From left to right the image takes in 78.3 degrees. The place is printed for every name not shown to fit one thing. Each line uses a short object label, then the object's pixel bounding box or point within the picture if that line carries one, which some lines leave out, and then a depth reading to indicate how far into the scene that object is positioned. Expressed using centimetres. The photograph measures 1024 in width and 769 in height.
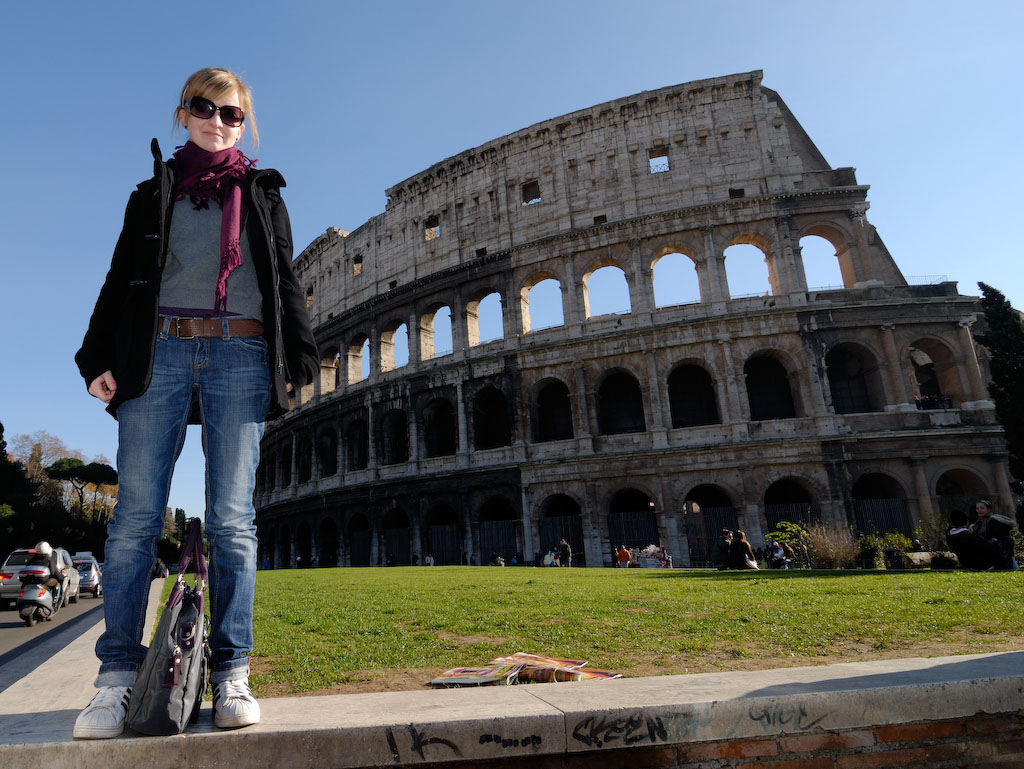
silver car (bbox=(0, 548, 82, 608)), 1434
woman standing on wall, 239
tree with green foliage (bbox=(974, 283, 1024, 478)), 1938
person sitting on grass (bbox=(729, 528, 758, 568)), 1455
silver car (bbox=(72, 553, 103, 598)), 1970
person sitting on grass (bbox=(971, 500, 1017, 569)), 1115
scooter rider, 1183
